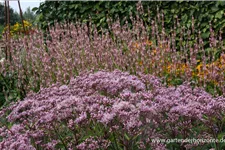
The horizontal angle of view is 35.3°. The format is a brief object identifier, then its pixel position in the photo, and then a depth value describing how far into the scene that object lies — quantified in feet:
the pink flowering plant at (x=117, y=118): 7.14
